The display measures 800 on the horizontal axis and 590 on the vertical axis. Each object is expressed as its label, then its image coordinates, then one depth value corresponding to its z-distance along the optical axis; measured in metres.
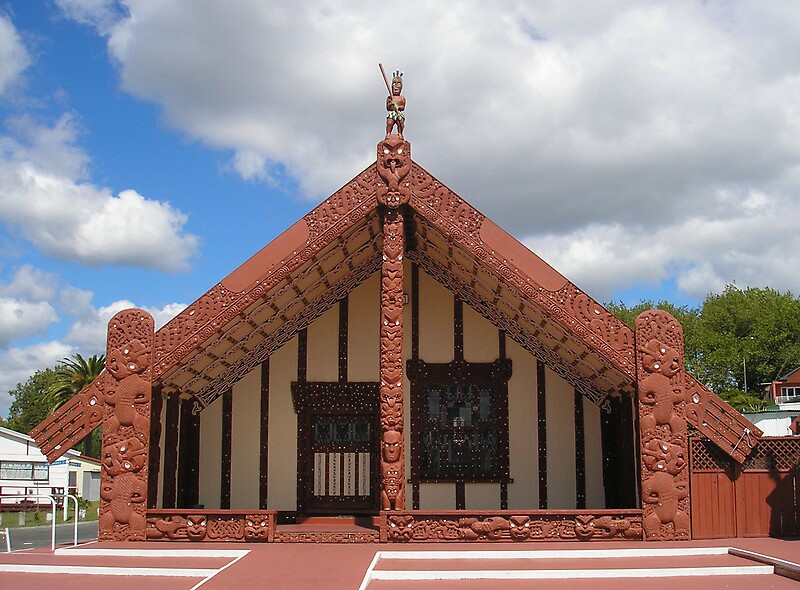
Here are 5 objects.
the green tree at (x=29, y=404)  52.50
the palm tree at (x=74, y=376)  32.72
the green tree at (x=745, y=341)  37.72
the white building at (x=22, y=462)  25.39
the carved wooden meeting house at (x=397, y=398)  7.83
